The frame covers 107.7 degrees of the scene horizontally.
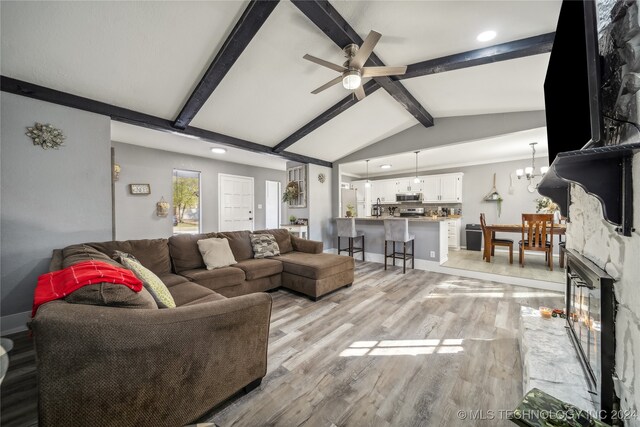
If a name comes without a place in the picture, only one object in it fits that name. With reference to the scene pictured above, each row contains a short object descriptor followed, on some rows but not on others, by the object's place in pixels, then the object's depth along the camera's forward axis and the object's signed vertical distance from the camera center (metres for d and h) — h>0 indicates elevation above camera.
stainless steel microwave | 6.98 +0.48
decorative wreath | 5.64 +0.52
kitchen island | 4.52 -0.54
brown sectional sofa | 0.94 -0.70
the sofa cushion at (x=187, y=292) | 1.97 -0.71
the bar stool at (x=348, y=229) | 4.94 -0.34
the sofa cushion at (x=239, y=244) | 3.35 -0.44
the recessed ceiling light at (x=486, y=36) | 2.29 +1.78
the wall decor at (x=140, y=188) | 4.54 +0.51
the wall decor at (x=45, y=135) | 2.39 +0.83
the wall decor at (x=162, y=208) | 4.88 +0.13
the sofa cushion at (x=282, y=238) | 3.91 -0.42
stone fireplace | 0.81 +0.26
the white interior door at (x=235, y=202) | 6.02 +0.31
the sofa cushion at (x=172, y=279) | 2.38 -0.70
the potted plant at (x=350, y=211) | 5.69 +0.06
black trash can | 5.94 -0.61
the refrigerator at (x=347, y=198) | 6.88 +0.50
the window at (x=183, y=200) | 7.36 +0.46
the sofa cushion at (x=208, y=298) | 1.92 -0.71
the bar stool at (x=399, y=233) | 4.29 -0.37
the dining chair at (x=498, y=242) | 4.49 -0.58
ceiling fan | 2.18 +1.46
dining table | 4.18 -0.33
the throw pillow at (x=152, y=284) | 1.51 -0.49
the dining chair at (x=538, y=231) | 3.99 -0.32
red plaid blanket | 1.07 -0.33
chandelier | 4.60 +0.88
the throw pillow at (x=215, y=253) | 2.90 -0.50
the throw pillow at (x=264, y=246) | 3.51 -0.49
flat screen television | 0.81 +0.59
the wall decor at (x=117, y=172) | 4.25 +0.77
